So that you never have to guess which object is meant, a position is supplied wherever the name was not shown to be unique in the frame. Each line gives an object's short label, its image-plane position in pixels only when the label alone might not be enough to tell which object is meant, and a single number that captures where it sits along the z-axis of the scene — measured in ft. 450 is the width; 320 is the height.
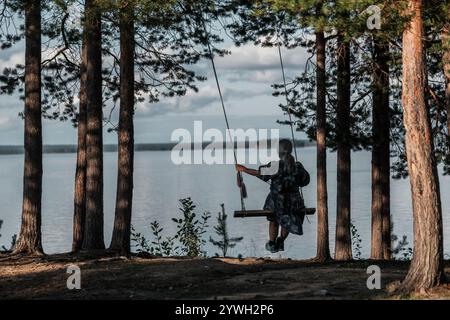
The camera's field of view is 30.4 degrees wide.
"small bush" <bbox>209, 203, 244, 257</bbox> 70.38
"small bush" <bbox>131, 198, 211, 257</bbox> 65.21
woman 47.34
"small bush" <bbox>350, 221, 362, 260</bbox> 70.41
